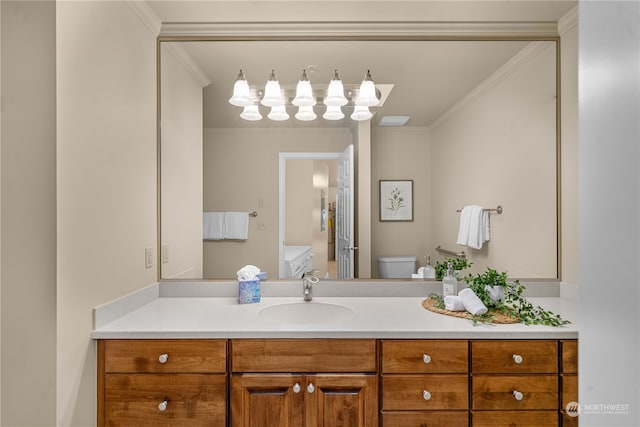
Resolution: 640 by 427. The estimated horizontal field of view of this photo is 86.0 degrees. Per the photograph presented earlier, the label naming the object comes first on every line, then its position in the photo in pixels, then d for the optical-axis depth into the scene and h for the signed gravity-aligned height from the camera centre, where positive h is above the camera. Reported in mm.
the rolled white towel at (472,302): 1494 -404
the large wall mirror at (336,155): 1916 +329
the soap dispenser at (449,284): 1774 -370
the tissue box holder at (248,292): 1777 -412
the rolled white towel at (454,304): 1591 -424
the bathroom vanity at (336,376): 1342 -643
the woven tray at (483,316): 1452 -455
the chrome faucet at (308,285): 1815 -385
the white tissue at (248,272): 1812 -320
